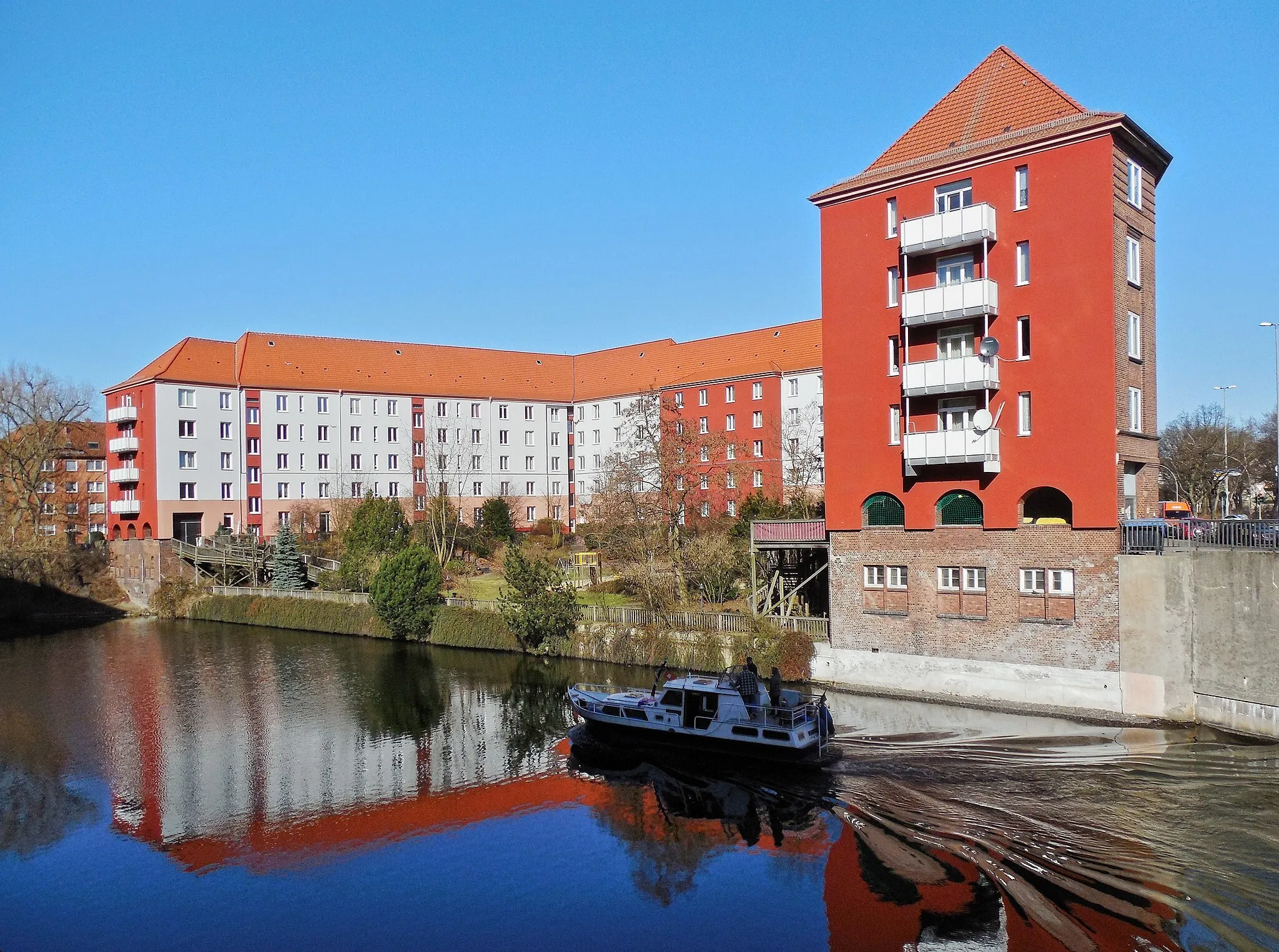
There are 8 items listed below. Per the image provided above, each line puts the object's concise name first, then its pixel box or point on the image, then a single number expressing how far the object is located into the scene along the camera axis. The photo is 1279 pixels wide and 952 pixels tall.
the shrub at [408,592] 45.12
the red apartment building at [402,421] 63.50
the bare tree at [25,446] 67.44
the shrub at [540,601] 39.62
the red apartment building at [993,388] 27.42
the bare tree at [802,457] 50.63
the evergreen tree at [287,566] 55.47
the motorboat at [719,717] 23.91
